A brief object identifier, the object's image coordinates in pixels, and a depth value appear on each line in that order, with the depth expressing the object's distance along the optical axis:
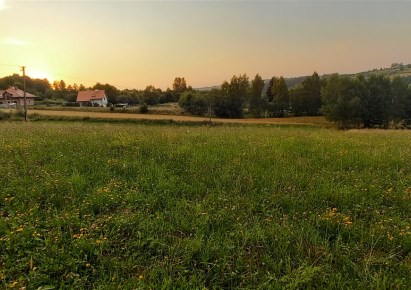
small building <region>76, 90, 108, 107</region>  111.31
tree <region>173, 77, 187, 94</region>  123.62
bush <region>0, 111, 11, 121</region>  47.83
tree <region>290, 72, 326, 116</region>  94.06
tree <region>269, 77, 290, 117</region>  95.06
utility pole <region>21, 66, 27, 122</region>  46.17
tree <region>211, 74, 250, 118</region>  88.44
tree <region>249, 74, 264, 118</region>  94.31
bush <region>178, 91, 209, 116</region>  84.65
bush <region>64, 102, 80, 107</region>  85.29
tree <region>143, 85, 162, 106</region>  109.88
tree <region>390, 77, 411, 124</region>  73.88
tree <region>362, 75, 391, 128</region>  71.38
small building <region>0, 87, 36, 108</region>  95.38
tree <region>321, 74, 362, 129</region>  68.88
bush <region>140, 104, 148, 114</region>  72.06
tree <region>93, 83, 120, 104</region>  120.00
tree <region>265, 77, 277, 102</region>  107.00
